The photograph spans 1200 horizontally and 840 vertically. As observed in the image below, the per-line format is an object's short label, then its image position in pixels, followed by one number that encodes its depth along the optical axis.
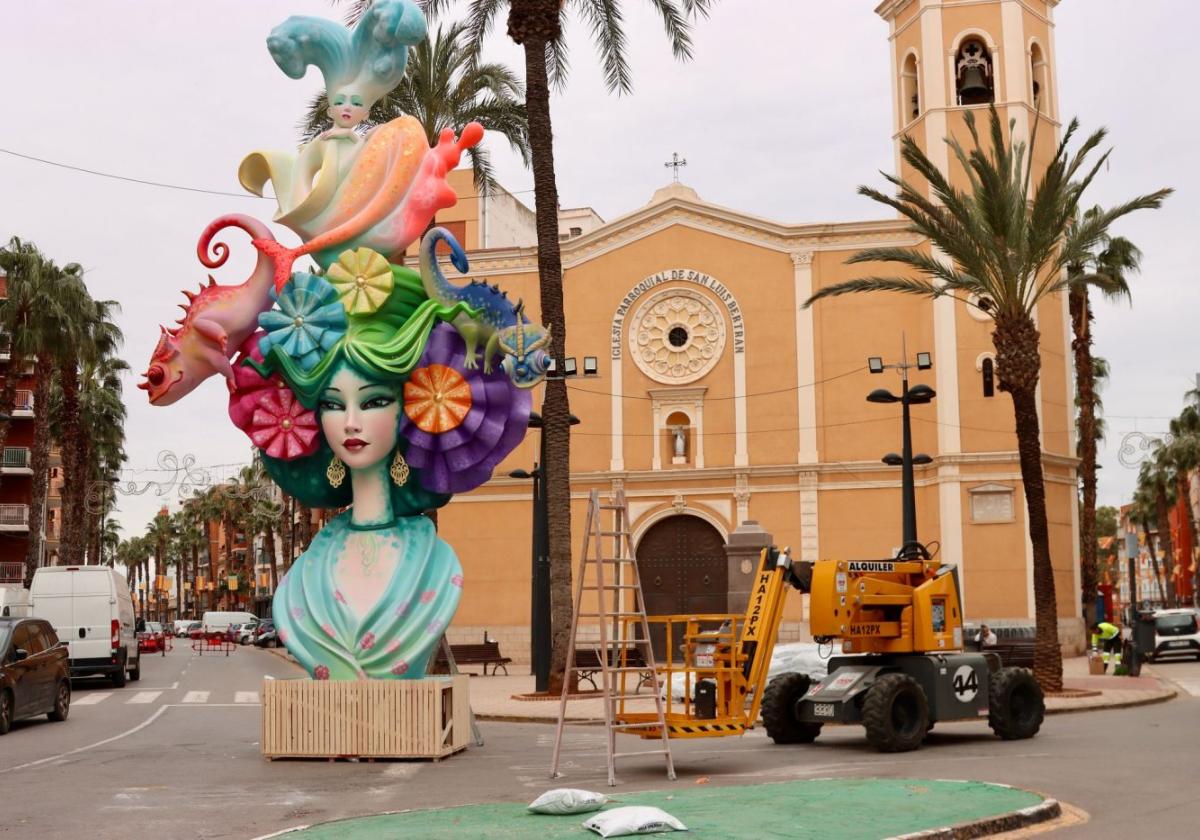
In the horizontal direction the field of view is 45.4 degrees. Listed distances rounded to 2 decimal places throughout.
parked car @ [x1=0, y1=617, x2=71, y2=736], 18.95
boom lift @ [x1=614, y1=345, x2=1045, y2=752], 13.85
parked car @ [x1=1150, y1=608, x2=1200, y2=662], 38.19
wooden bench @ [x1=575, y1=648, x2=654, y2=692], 27.50
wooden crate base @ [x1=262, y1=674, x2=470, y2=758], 14.55
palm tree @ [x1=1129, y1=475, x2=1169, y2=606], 80.38
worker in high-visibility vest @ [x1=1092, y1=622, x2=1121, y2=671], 31.89
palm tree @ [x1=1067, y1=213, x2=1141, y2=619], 38.84
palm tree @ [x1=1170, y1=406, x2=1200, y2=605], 67.00
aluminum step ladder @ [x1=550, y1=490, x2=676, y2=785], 12.19
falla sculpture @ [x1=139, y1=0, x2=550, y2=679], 15.27
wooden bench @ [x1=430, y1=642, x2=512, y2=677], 34.06
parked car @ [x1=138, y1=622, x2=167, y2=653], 58.88
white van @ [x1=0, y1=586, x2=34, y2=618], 29.92
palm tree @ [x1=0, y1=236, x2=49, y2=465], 40.38
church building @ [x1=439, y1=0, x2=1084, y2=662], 37.66
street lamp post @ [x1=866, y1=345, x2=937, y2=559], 25.05
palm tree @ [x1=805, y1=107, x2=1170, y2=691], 22.88
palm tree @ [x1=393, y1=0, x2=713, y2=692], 23.66
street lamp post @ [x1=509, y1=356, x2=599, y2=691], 25.53
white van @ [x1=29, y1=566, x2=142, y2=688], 28.31
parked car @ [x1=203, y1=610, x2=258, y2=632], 76.06
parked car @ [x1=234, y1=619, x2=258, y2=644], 73.00
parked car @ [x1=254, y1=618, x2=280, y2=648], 61.63
